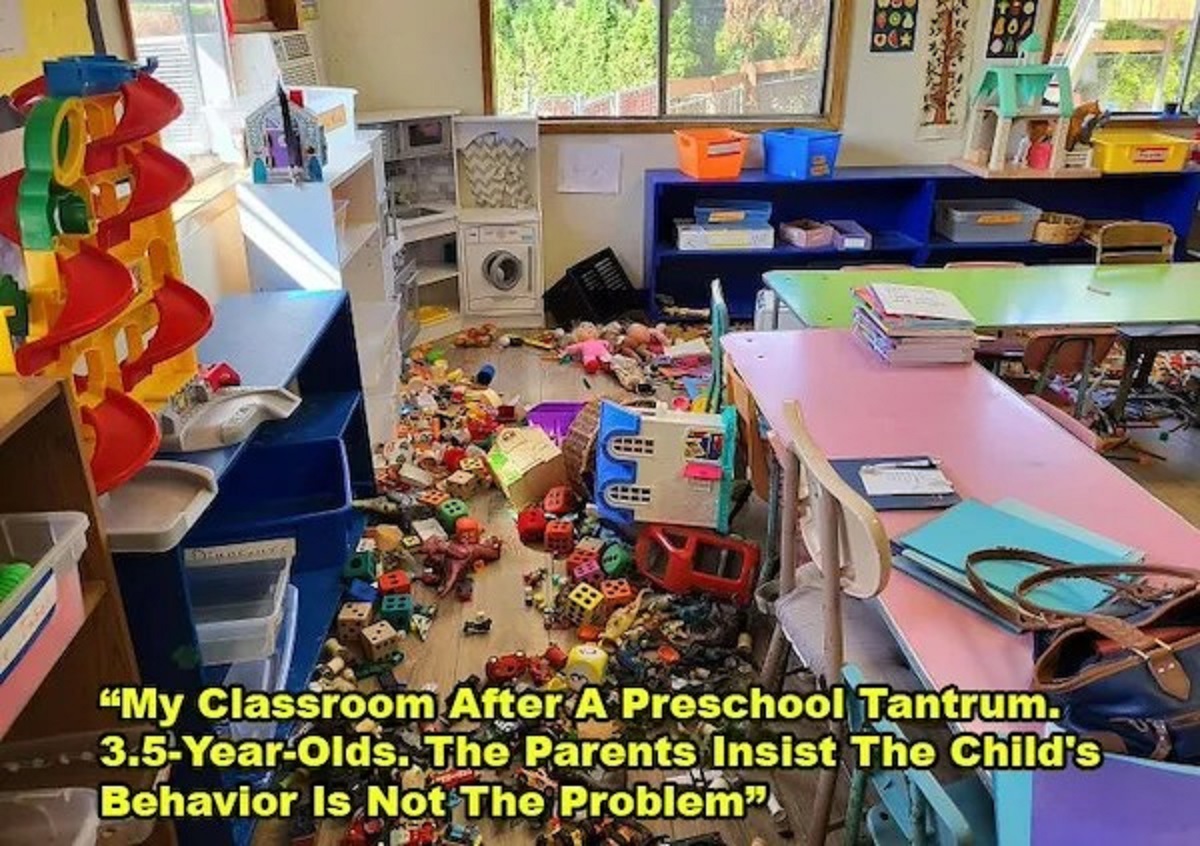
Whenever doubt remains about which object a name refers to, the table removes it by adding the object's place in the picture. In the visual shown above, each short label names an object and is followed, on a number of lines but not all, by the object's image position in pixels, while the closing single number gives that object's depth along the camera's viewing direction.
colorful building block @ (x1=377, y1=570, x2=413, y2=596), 2.52
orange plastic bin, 4.29
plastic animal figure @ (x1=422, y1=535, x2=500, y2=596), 2.61
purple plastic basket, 3.41
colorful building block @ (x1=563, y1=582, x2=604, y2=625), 2.42
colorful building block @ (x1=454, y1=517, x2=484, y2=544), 2.78
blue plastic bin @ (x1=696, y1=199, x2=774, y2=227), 4.46
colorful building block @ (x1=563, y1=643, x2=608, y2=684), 2.21
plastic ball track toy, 1.28
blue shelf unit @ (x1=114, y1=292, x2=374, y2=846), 1.94
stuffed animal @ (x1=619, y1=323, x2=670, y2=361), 4.22
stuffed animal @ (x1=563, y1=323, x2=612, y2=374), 4.07
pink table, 1.36
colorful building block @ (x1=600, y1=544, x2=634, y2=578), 2.59
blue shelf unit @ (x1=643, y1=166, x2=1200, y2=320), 4.49
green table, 2.76
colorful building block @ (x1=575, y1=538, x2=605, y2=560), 2.70
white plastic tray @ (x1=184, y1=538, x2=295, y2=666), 1.75
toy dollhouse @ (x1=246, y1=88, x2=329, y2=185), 2.66
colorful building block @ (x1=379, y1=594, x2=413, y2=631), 2.40
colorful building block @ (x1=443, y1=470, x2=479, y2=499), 3.04
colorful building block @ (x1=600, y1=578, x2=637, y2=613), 2.45
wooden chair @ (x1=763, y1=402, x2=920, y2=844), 1.45
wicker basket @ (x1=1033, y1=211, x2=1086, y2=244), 4.49
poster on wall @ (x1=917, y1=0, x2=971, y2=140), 4.49
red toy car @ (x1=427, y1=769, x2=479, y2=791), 1.94
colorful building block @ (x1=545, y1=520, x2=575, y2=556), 2.75
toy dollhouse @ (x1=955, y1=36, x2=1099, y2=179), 4.24
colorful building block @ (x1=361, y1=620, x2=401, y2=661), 2.29
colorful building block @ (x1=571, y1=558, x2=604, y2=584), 2.57
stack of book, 2.35
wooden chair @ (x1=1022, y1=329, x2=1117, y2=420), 2.99
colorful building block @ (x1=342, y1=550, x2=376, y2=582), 2.51
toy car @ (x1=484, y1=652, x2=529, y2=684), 2.23
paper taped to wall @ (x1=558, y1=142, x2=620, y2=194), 4.54
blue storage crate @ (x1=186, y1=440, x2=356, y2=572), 2.24
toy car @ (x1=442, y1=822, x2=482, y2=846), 1.80
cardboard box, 2.96
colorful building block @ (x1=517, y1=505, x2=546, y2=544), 2.81
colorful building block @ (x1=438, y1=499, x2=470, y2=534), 2.86
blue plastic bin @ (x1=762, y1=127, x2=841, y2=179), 4.32
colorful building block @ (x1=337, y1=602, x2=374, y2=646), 2.34
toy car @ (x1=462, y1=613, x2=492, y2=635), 2.42
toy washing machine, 4.40
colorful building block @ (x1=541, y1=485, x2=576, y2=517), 2.90
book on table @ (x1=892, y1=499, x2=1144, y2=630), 1.42
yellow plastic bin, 4.38
